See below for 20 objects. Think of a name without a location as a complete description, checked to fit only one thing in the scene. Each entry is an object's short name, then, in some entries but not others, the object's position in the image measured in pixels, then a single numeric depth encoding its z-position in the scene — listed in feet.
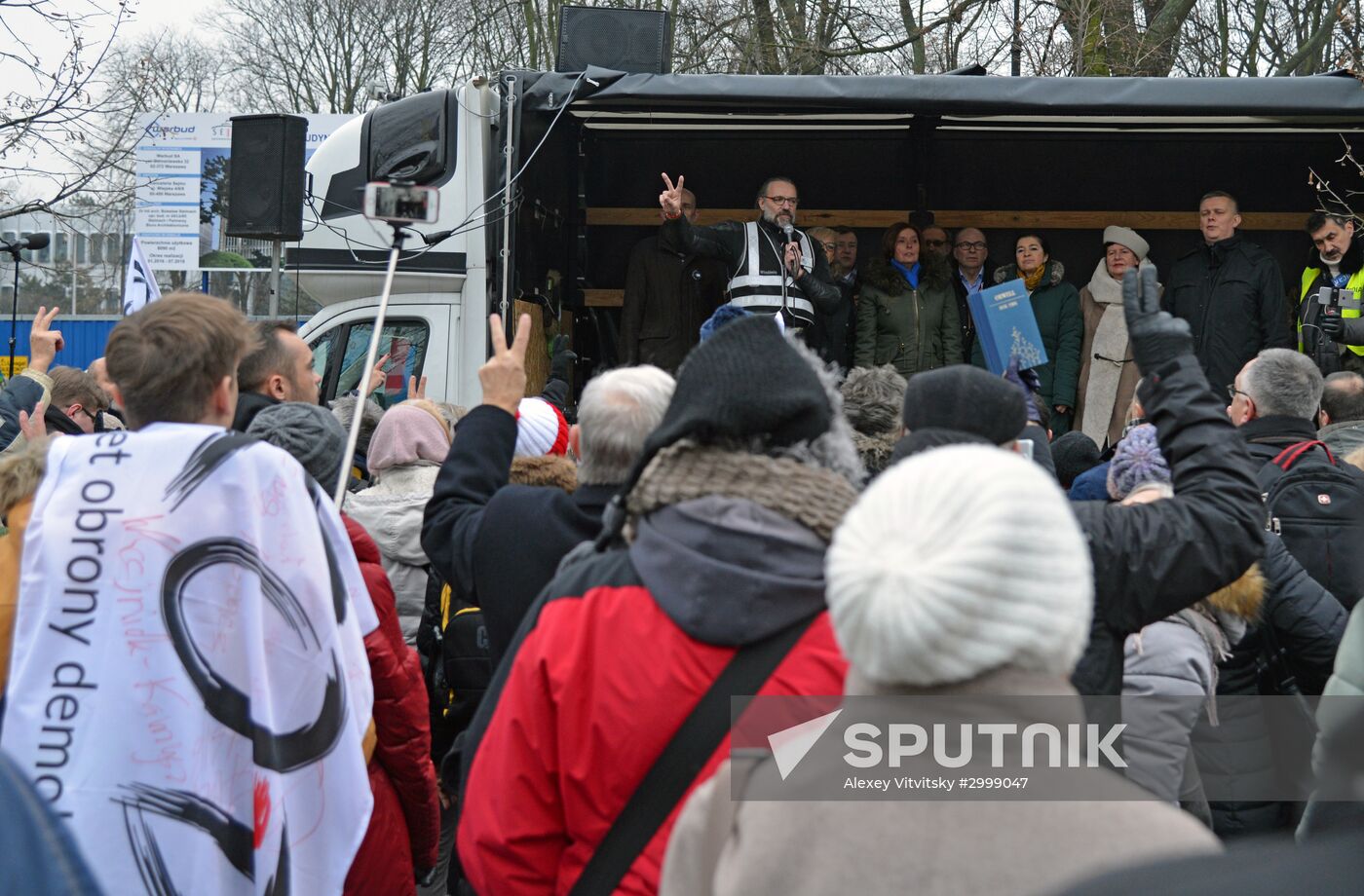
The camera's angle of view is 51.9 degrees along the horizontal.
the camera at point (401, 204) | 13.38
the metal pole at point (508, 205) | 23.99
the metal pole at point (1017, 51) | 36.65
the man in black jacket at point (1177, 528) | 8.61
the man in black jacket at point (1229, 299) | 27.81
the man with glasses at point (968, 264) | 30.71
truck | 23.86
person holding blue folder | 29.91
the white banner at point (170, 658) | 8.38
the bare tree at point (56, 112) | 27.53
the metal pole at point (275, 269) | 25.52
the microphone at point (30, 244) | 28.87
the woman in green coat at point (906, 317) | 28.84
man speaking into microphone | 26.48
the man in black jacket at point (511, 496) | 9.64
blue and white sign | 73.00
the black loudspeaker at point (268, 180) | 25.36
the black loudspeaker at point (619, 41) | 27.55
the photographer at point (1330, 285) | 25.52
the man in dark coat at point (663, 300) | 29.01
